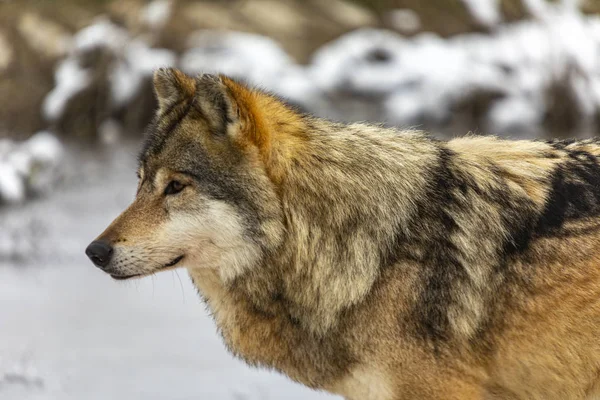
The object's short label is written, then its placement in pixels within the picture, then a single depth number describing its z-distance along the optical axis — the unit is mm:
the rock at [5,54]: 19250
